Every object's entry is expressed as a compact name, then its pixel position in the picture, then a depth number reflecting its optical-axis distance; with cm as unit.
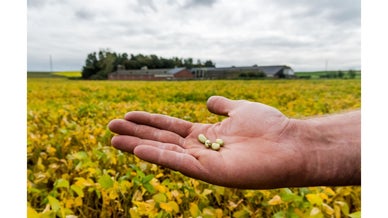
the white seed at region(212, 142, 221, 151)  23
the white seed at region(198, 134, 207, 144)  25
